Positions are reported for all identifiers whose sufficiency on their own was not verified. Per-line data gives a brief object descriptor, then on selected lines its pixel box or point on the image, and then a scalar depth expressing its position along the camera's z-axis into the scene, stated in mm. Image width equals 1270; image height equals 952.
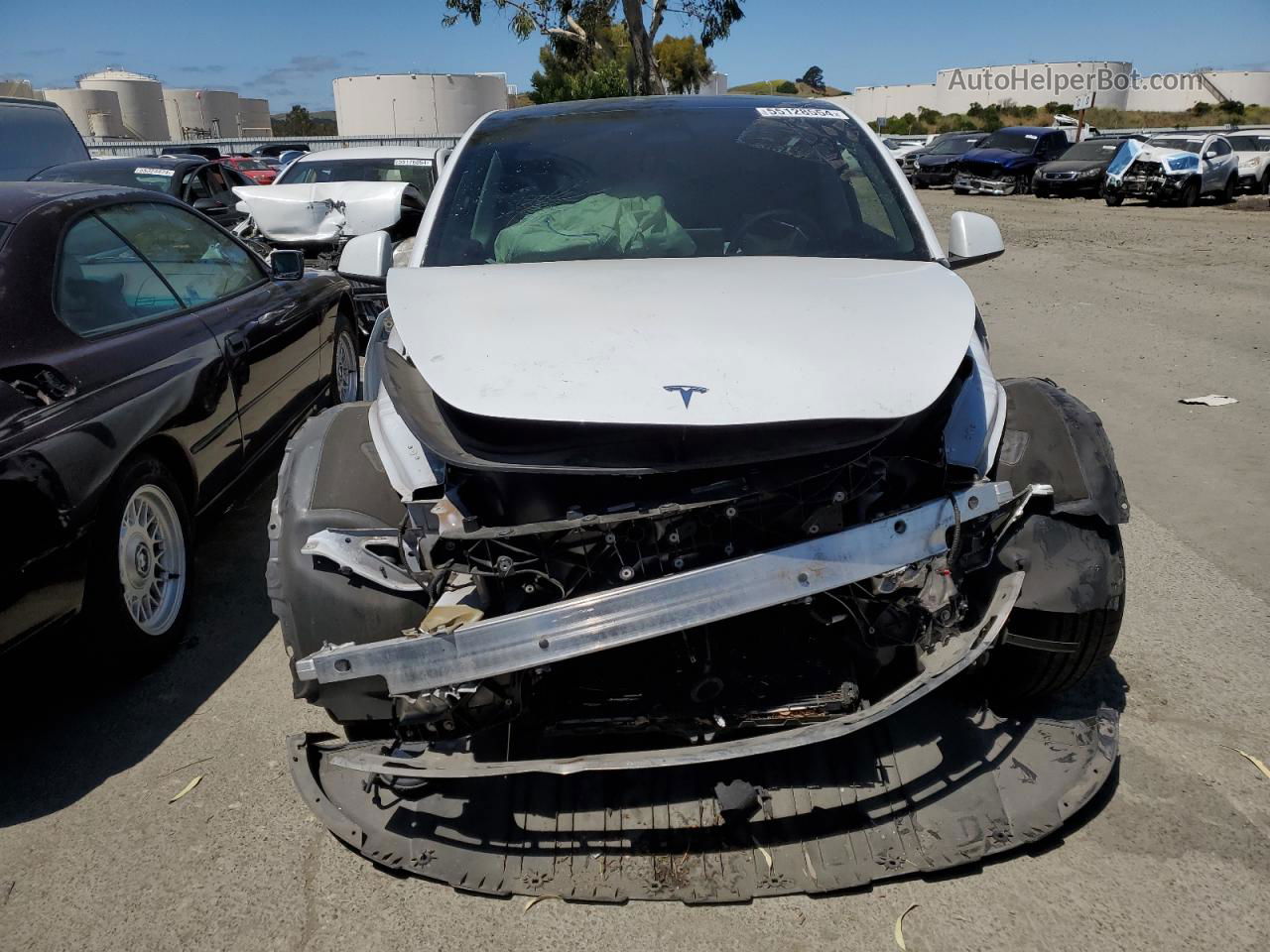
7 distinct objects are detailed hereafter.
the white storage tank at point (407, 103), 66062
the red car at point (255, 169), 17644
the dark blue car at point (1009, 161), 24781
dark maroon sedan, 2820
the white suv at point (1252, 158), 22141
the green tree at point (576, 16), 30031
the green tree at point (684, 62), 52781
